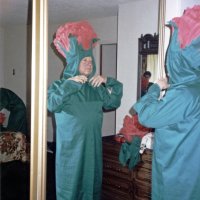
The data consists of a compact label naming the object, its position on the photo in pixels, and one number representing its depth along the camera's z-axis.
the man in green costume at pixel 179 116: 0.99
